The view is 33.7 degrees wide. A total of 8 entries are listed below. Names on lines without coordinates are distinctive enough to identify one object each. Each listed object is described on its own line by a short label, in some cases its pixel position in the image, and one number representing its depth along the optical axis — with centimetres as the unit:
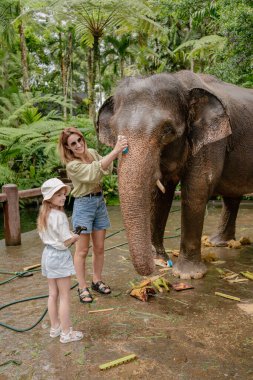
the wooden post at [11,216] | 586
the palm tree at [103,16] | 961
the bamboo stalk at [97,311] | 330
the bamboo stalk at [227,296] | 351
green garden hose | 302
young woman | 328
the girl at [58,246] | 276
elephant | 309
